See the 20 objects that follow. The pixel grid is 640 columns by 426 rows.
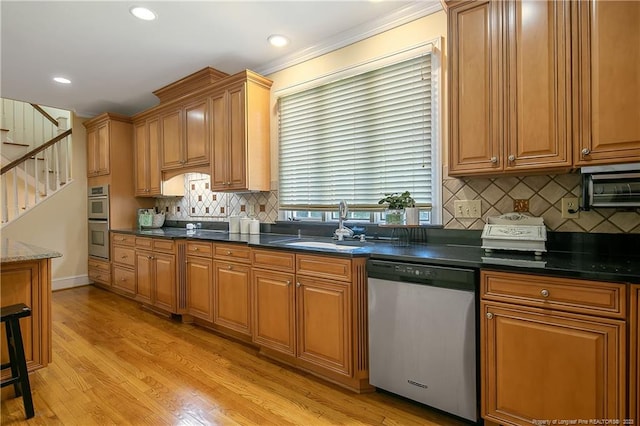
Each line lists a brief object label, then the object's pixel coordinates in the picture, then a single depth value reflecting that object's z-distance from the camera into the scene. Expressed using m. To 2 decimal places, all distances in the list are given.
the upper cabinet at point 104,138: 4.60
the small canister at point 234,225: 3.52
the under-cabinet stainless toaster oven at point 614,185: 1.57
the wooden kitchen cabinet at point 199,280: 3.03
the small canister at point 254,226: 3.36
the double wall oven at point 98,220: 4.62
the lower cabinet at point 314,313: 2.05
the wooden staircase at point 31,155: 4.54
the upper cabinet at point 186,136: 3.63
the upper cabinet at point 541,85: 1.52
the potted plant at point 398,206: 2.31
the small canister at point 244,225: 3.39
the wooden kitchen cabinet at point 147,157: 4.26
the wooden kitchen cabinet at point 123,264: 4.00
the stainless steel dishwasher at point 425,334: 1.65
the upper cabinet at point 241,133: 3.21
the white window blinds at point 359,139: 2.47
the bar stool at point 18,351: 1.83
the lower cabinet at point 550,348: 1.32
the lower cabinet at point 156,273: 3.38
